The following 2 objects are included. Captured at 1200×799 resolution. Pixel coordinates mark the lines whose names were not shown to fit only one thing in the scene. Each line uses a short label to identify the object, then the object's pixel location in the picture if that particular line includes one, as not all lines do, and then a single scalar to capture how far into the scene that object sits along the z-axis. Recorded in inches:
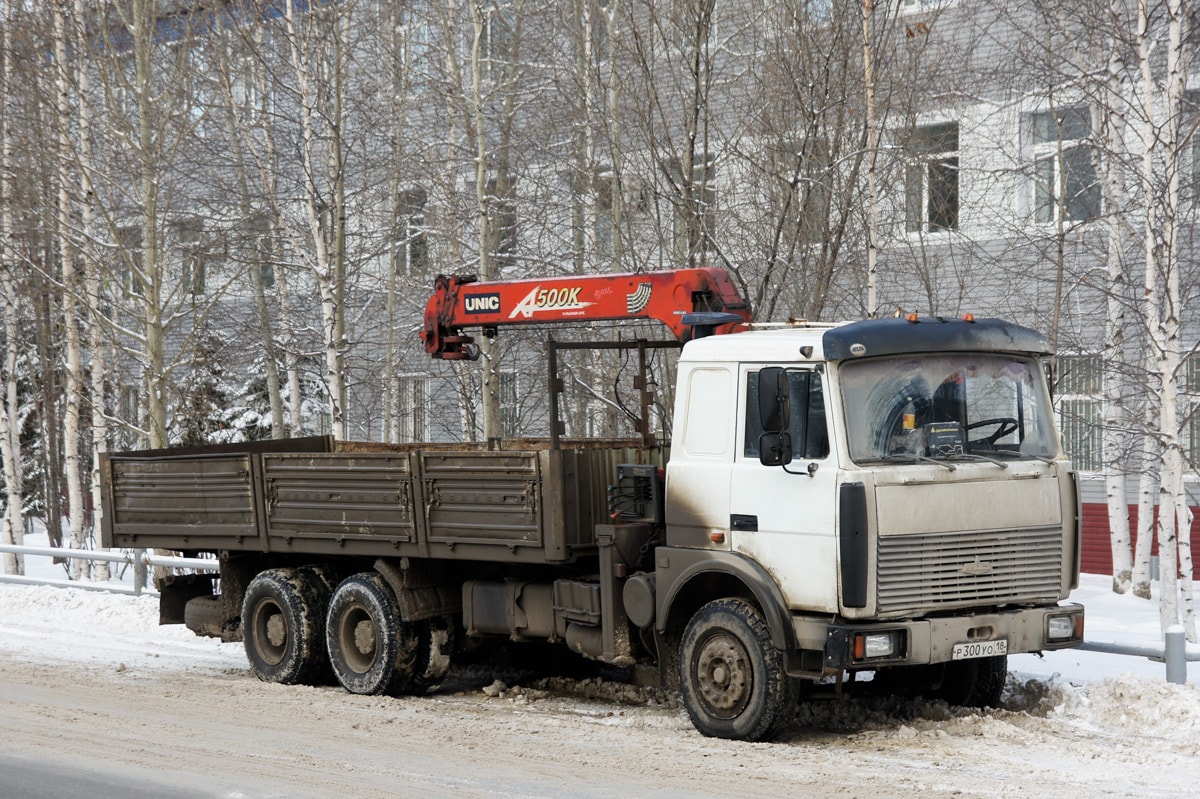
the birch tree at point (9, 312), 1739.7
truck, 712.4
